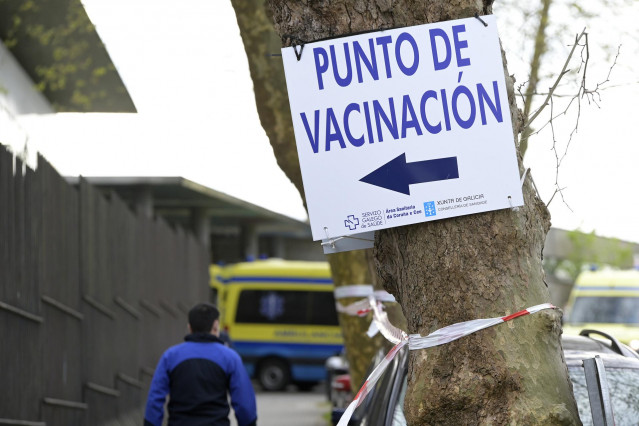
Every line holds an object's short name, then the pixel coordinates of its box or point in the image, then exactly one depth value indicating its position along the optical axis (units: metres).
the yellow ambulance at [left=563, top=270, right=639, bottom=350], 35.85
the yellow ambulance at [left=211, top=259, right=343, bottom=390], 46.31
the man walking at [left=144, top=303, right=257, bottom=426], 12.27
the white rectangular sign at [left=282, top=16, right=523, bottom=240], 6.88
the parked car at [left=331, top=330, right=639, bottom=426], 9.85
